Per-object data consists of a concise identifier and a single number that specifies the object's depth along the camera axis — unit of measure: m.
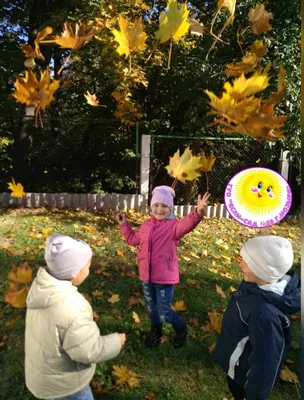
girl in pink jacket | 2.81
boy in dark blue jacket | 1.77
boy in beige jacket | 1.63
